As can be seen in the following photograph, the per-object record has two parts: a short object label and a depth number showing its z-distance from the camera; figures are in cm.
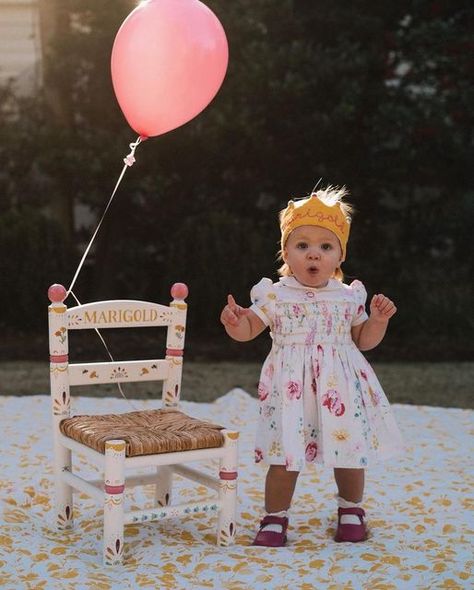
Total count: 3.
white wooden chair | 289
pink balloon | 349
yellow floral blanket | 281
